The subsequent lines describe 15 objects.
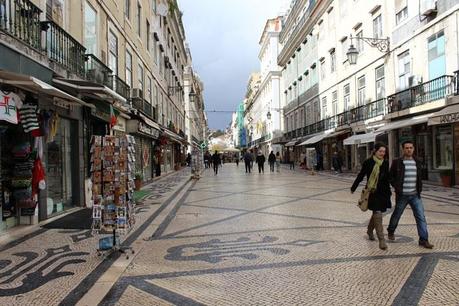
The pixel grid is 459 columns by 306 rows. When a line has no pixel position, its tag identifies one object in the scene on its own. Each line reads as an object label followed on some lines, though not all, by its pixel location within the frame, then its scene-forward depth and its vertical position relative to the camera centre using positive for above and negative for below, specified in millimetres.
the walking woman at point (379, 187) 6836 -460
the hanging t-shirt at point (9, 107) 7027 +894
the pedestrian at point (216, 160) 32662 -37
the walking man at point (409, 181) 6824 -385
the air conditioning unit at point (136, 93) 19700 +2995
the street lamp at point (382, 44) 22891 +5553
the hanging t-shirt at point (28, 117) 8062 +814
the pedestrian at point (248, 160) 33625 -92
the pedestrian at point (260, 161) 32706 -181
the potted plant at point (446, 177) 16891 -828
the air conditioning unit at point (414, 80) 19781 +3283
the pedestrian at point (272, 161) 33806 -200
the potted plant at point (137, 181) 14922 -655
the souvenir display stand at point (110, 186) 6277 -336
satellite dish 28692 +9471
